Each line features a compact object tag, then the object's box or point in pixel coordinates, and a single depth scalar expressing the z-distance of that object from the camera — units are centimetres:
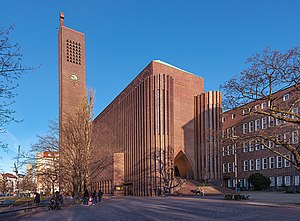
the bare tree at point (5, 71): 945
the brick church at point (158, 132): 5184
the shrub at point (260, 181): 5362
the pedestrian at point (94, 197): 3145
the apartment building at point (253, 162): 5284
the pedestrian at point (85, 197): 2975
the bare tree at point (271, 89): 2030
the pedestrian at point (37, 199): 2750
